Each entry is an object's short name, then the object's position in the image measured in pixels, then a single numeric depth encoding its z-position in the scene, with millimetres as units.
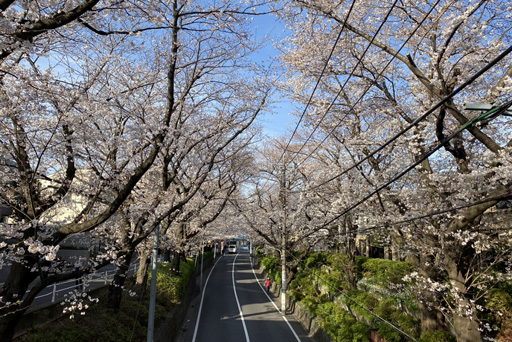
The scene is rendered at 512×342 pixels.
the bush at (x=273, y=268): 26481
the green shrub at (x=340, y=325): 12048
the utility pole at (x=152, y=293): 8688
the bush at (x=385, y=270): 13680
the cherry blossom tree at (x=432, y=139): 6340
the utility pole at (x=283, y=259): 19266
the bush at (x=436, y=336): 9523
